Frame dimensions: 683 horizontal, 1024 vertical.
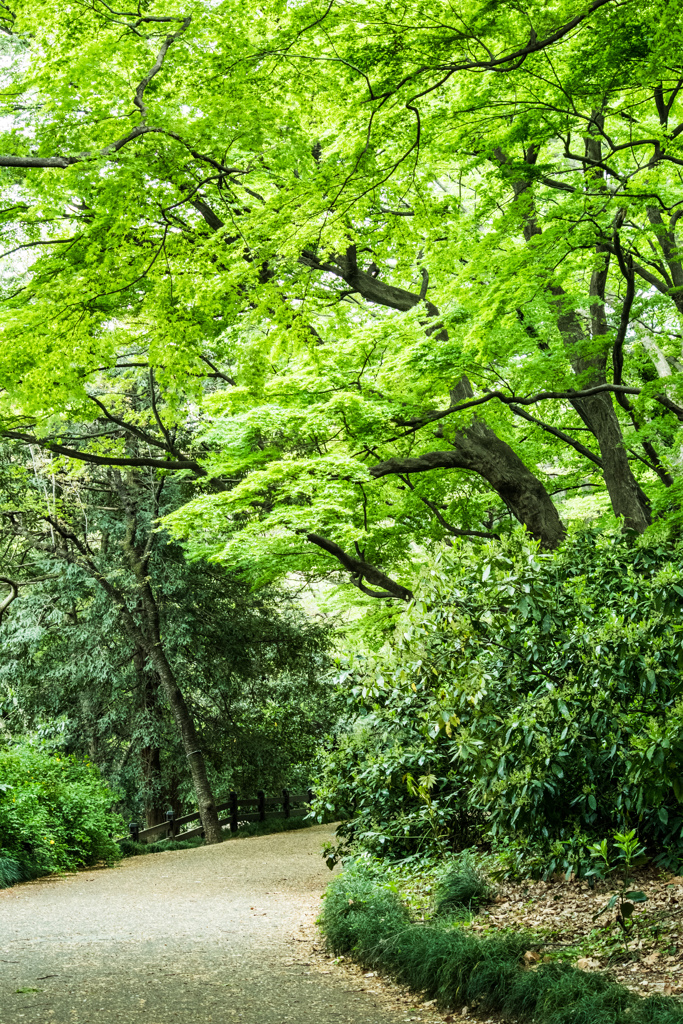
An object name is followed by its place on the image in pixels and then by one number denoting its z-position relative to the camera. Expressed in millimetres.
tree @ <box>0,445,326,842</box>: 17016
